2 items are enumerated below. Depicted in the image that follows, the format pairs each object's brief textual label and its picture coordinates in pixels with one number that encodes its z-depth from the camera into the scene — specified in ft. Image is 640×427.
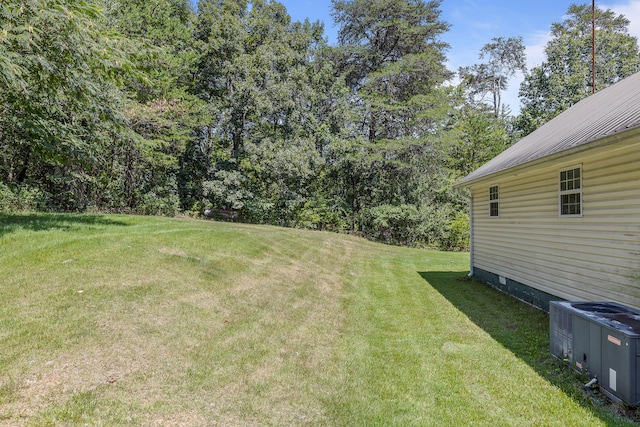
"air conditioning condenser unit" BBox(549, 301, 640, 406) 10.70
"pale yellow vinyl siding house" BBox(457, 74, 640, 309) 15.12
